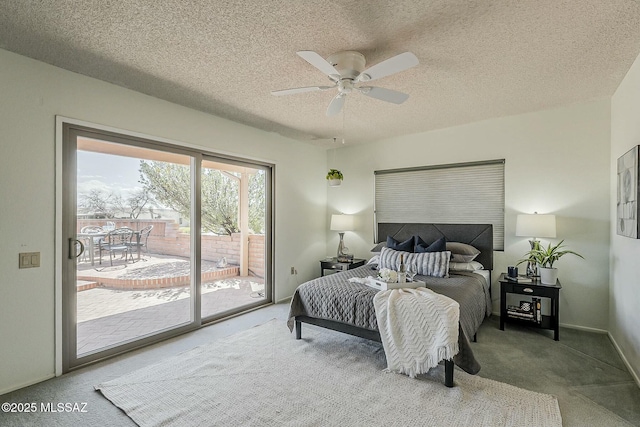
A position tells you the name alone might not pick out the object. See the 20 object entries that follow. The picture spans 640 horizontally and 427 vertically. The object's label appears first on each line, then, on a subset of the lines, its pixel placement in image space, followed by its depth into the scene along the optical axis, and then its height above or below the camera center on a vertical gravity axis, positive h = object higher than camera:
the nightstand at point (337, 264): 4.84 -0.86
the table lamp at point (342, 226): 5.10 -0.25
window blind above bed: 4.12 +0.26
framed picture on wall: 2.39 +0.15
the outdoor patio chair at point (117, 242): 3.03 -0.33
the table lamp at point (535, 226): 3.42 -0.15
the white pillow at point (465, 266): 3.80 -0.68
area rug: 2.01 -1.37
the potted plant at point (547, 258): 3.34 -0.53
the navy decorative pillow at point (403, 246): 4.18 -0.48
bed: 2.64 -0.88
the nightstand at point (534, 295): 3.24 -0.92
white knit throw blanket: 2.32 -0.94
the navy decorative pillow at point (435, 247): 3.90 -0.46
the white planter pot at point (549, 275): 3.33 -0.70
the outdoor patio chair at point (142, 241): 3.26 -0.34
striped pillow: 3.58 -0.61
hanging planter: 4.36 +0.48
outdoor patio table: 2.86 -0.29
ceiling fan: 2.01 +1.00
